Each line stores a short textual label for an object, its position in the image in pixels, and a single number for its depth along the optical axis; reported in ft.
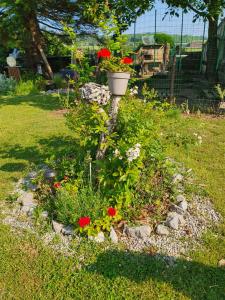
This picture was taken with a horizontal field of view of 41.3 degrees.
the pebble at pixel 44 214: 10.69
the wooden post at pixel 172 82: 25.73
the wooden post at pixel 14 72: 43.27
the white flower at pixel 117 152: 9.50
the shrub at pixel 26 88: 37.70
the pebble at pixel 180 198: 11.50
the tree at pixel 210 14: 23.87
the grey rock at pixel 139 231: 9.82
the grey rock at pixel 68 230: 9.86
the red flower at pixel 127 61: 9.49
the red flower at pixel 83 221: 9.01
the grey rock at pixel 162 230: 10.01
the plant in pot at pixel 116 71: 9.47
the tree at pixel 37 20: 34.40
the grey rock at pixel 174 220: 10.25
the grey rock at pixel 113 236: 9.66
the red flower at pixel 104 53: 9.29
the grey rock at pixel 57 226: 10.04
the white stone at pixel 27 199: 11.48
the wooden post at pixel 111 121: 10.05
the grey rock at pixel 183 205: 11.10
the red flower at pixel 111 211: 9.30
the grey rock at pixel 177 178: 12.44
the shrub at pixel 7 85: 38.65
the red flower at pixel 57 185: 10.66
